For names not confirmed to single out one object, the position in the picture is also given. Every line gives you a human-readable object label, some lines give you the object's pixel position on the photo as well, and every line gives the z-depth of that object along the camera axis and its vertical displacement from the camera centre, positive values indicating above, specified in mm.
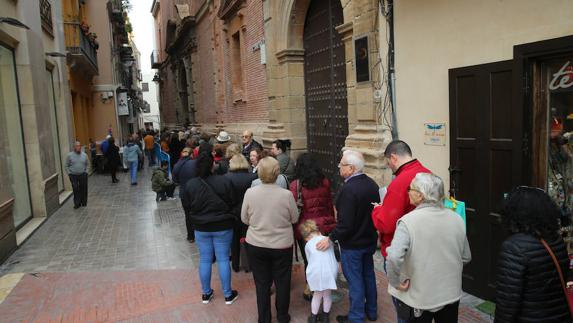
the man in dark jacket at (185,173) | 7125 -809
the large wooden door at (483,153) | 4320 -463
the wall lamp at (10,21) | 7695 +1887
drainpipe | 6094 +587
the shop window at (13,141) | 8594 -202
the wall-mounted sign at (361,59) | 6630 +812
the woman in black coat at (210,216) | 4852 -1023
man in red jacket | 3500 -653
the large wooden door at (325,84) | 8406 +616
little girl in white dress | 4203 -1450
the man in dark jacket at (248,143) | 8609 -469
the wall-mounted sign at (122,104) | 23719 +1110
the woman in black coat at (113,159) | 16016 -1197
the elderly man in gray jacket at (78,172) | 11102 -1117
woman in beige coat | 4203 -1086
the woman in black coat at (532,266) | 2668 -961
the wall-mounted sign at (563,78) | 3861 +219
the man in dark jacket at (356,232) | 4051 -1088
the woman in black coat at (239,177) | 5188 -682
